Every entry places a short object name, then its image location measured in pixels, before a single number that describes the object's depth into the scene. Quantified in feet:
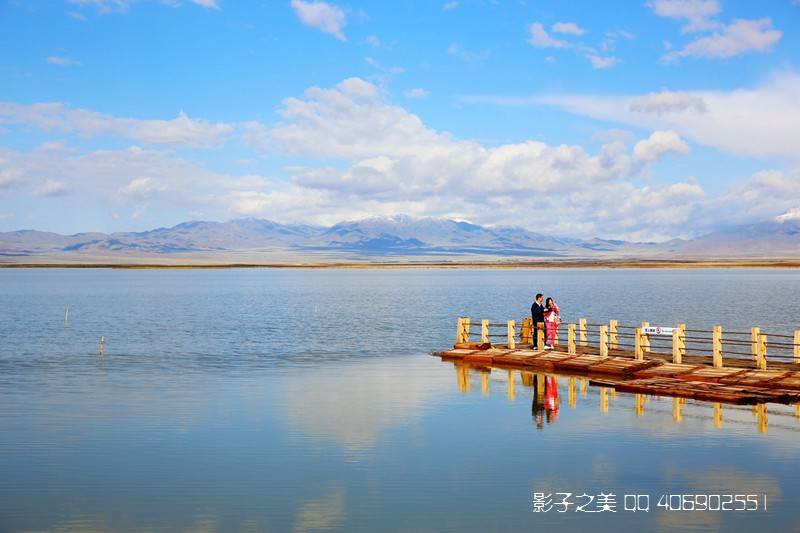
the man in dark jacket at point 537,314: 150.71
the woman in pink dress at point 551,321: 146.30
